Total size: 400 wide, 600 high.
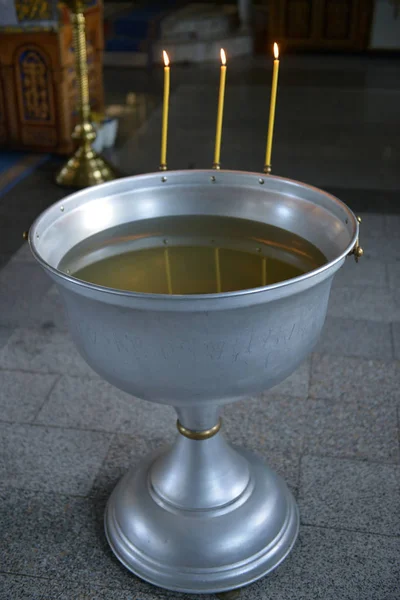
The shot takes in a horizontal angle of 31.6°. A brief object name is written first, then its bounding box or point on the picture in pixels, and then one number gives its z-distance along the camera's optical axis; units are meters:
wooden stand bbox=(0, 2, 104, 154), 4.39
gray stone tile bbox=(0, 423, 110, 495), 2.00
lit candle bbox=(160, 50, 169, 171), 1.43
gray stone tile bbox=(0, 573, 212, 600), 1.64
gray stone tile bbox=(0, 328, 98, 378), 2.52
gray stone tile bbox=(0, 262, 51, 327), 2.86
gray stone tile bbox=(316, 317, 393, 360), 2.60
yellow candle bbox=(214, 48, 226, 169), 1.45
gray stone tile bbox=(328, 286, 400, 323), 2.84
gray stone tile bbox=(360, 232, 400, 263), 3.33
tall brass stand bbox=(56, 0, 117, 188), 4.08
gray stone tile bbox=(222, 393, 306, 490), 2.07
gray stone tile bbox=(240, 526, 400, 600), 1.65
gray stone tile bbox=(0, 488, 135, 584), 1.71
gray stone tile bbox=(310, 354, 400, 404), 2.35
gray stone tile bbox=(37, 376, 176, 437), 2.22
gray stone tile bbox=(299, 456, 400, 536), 1.85
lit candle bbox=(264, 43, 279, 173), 1.42
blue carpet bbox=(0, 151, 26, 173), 4.51
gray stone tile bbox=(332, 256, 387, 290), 3.11
